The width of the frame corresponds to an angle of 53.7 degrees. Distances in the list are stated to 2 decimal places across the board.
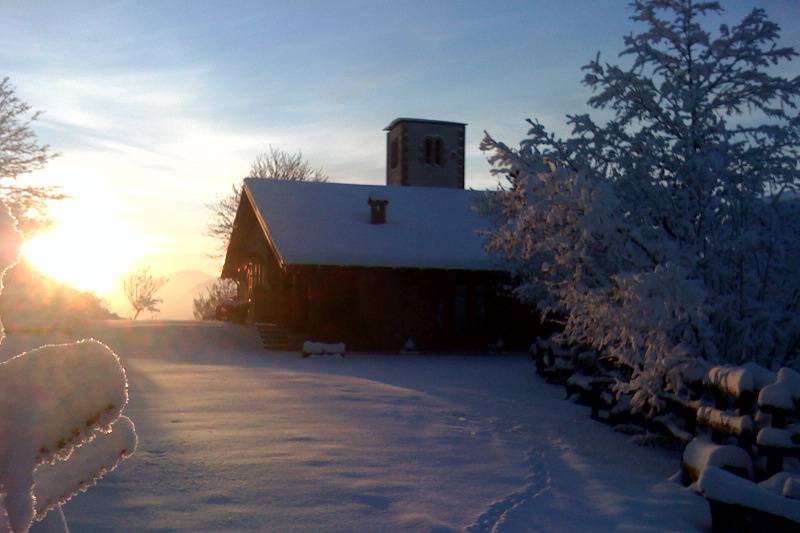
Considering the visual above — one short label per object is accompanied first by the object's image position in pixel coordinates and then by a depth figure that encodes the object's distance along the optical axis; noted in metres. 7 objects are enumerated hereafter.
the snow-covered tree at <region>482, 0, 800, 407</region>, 9.03
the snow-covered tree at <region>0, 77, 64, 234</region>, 25.86
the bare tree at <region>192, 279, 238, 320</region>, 54.59
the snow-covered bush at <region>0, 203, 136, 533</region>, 2.01
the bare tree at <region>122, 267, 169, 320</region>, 69.88
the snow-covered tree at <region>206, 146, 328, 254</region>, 51.53
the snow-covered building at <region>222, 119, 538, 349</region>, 25.16
